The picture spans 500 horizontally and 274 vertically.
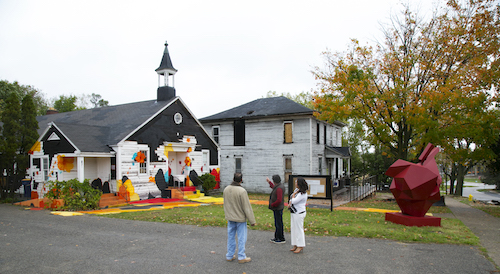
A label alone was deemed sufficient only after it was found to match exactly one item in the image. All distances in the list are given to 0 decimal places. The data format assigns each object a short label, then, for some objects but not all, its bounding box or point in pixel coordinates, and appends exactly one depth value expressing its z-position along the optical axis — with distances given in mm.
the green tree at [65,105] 38969
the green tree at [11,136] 16750
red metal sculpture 10445
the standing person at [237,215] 6418
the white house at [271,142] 23469
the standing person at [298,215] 7184
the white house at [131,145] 16500
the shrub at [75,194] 14633
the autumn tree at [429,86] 15289
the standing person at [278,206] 8070
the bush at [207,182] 21406
